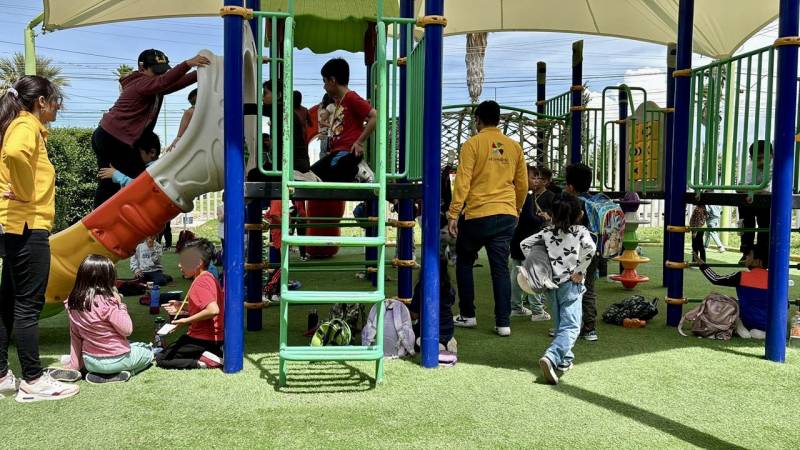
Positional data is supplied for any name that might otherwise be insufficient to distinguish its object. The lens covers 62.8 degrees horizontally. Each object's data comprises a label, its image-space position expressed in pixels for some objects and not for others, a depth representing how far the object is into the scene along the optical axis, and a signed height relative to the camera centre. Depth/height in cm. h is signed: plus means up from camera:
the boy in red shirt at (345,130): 571 +54
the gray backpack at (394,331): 511 -111
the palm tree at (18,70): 3669 +673
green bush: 1734 +34
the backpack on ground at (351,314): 585 -112
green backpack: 516 -114
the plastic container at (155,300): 680 -115
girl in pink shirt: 441 -92
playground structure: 459 +12
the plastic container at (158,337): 510 -118
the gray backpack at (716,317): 588 -113
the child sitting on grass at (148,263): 897 -103
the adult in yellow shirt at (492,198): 589 -7
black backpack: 651 -119
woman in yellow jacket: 398 -17
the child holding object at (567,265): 472 -54
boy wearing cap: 608 +68
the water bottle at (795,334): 564 -122
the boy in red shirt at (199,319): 473 -95
